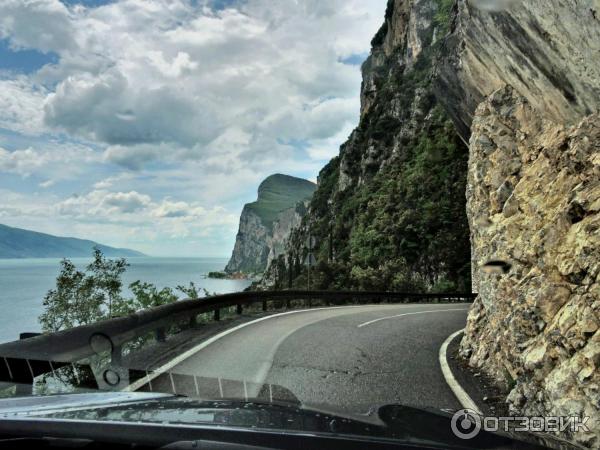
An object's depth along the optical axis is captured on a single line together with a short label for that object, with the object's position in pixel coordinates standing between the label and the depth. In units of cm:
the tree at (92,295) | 1898
